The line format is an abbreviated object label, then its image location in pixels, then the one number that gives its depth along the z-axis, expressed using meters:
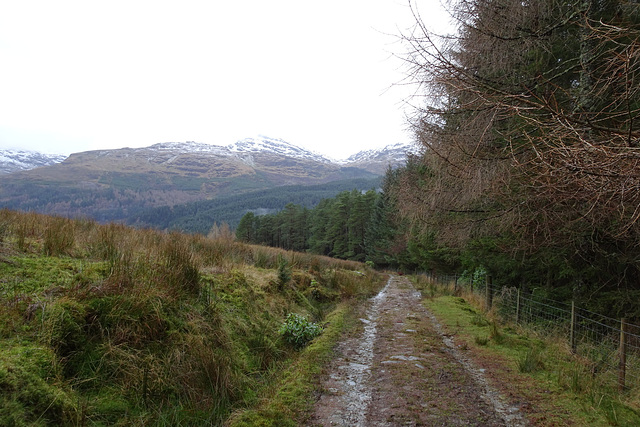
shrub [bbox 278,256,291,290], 7.94
